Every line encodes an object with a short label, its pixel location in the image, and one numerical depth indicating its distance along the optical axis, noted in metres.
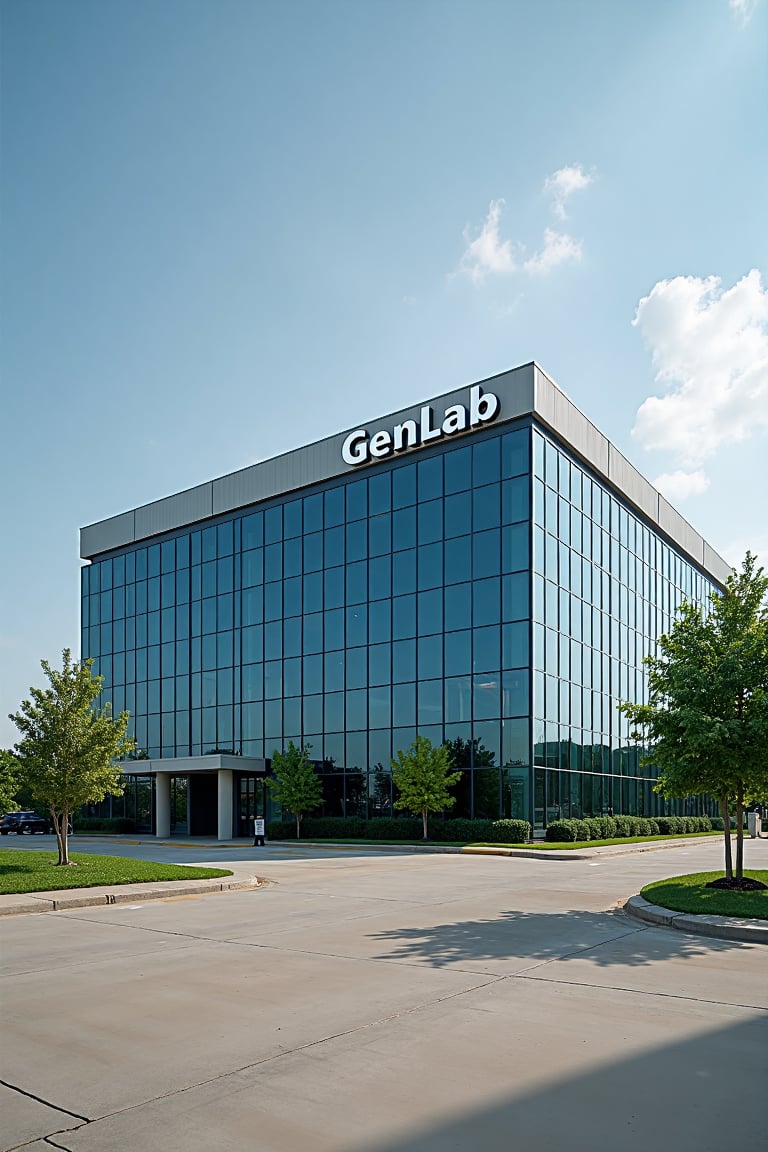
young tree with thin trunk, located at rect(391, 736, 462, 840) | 36.44
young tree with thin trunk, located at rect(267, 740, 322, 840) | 41.72
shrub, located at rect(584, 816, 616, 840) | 37.91
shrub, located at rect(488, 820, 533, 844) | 34.31
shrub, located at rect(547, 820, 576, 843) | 35.47
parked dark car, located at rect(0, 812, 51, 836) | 56.16
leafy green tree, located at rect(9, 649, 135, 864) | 23.28
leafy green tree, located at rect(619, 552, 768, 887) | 16.78
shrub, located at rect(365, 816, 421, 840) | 37.53
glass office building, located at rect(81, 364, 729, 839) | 37.75
